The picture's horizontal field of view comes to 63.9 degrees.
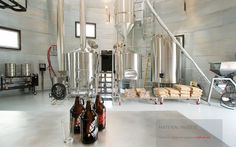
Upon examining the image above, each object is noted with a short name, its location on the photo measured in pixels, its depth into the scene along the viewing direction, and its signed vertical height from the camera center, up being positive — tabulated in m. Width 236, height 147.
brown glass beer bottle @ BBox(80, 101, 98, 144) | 0.97 -0.29
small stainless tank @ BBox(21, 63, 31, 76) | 6.12 +0.12
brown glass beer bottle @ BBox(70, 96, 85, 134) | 1.11 -0.25
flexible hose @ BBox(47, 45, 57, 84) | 7.06 +0.25
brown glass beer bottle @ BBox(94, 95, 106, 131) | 1.17 -0.25
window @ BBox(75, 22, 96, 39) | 8.27 +1.85
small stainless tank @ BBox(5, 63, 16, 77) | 5.65 +0.10
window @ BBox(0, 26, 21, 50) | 5.85 +1.11
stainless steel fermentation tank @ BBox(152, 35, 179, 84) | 5.83 +0.37
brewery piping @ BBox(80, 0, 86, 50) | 5.79 +1.42
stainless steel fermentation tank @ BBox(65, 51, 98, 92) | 5.45 +0.07
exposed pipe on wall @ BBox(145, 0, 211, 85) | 5.49 +1.04
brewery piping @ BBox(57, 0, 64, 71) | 5.92 +1.30
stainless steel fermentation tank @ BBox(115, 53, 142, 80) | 5.52 +0.18
